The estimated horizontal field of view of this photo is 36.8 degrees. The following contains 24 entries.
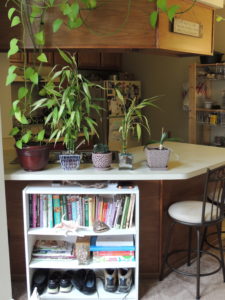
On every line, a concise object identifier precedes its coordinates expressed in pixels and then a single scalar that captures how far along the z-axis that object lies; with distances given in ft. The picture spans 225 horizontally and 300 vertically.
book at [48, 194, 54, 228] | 7.23
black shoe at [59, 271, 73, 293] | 7.46
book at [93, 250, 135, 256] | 7.38
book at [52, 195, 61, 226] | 7.23
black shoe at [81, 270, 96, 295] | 7.38
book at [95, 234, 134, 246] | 7.47
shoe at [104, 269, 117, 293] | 7.44
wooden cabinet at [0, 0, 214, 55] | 7.40
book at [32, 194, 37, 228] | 7.24
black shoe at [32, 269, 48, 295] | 7.44
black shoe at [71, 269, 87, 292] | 7.47
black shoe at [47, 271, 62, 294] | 7.43
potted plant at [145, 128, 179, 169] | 7.33
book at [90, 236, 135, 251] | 7.36
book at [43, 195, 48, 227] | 7.23
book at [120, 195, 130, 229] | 7.16
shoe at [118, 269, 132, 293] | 7.41
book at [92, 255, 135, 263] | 7.32
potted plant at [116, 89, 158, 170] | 7.34
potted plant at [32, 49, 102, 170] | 6.86
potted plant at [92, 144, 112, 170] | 7.20
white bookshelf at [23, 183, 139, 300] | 6.98
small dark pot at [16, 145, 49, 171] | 6.98
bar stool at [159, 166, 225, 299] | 7.26
